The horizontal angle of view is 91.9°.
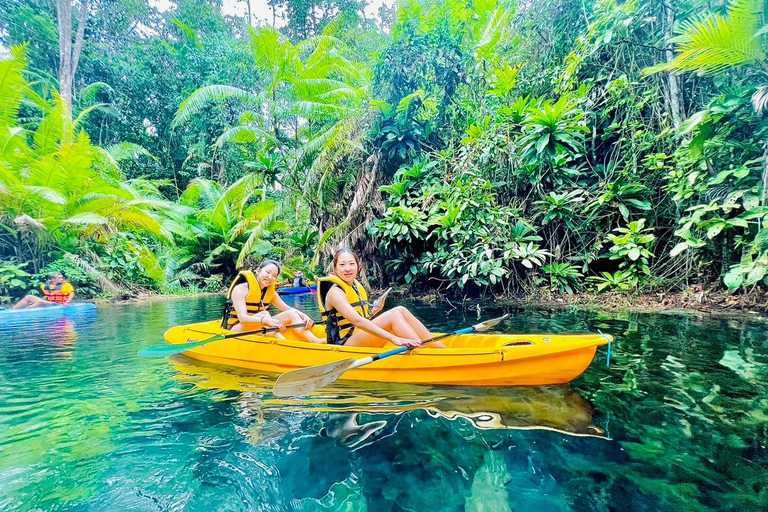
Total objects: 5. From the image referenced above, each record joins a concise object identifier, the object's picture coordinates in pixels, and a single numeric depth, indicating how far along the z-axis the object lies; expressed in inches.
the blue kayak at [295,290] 387.9
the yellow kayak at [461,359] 98.8
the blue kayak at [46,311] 264.9
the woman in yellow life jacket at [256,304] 148.9
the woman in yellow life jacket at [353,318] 116.0
